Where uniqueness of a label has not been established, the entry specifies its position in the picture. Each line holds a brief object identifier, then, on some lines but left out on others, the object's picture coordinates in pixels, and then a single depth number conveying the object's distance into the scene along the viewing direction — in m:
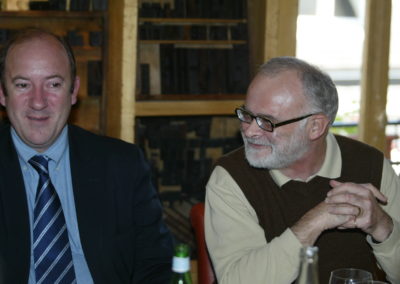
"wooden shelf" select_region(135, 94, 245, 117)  3.25
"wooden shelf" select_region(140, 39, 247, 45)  3.25
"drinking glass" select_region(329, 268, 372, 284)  1.39
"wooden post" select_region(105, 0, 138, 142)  3.07
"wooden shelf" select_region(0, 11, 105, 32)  3.09
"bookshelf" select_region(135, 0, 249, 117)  3.25
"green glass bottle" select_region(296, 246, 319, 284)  1.21
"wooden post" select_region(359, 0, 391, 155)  3.47
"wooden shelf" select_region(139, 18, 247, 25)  3.24
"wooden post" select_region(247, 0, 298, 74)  3.20
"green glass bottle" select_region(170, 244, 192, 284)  1.25
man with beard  1.76
